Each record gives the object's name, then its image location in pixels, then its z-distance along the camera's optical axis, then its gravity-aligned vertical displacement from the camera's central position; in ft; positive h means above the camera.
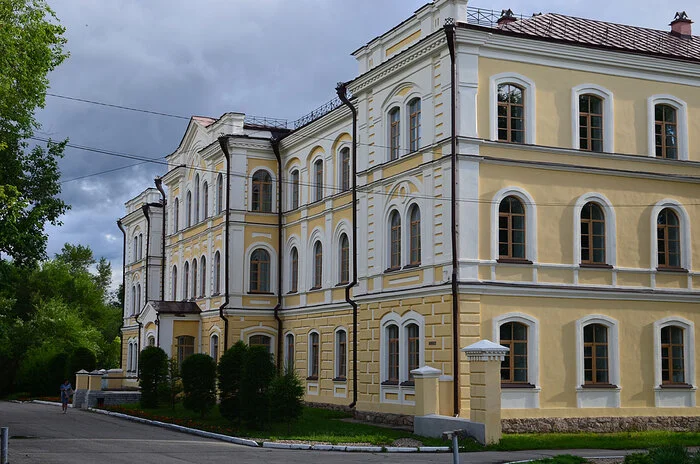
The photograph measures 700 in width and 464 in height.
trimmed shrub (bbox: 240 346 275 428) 83.05 -2.87
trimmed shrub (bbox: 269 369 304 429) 82.23 -3.93
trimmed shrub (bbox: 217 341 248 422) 86.79 -2.38
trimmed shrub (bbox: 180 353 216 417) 97.76 -3.18
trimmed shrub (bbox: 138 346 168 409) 114.83 -2.91
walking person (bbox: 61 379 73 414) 118.62 -5.14
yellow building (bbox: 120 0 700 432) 84.12 +13.50
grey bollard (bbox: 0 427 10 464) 47.96 -4.63
